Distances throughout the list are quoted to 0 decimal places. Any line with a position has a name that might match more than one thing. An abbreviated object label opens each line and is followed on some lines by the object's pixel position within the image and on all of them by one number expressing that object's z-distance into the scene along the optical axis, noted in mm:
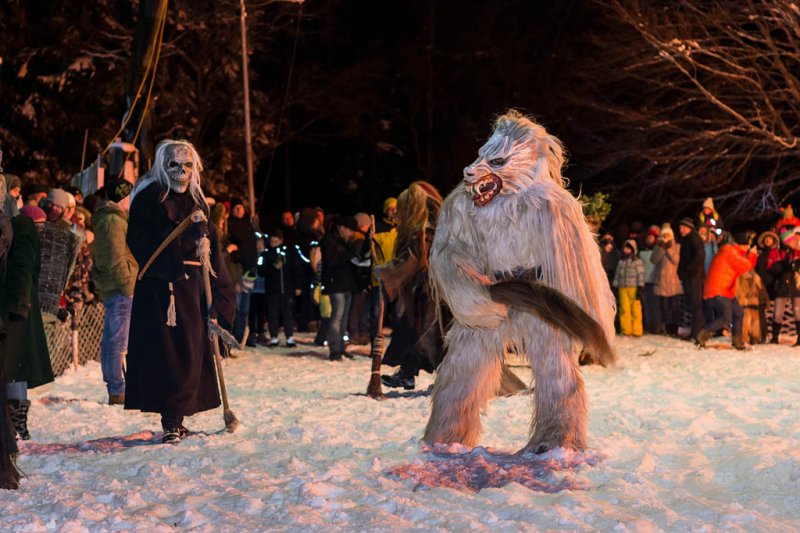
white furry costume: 7520
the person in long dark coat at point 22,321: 8297
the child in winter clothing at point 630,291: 19359
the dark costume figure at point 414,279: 10625
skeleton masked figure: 8461
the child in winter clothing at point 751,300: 17547
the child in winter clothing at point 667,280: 19625
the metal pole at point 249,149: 25469
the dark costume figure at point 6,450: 6535
